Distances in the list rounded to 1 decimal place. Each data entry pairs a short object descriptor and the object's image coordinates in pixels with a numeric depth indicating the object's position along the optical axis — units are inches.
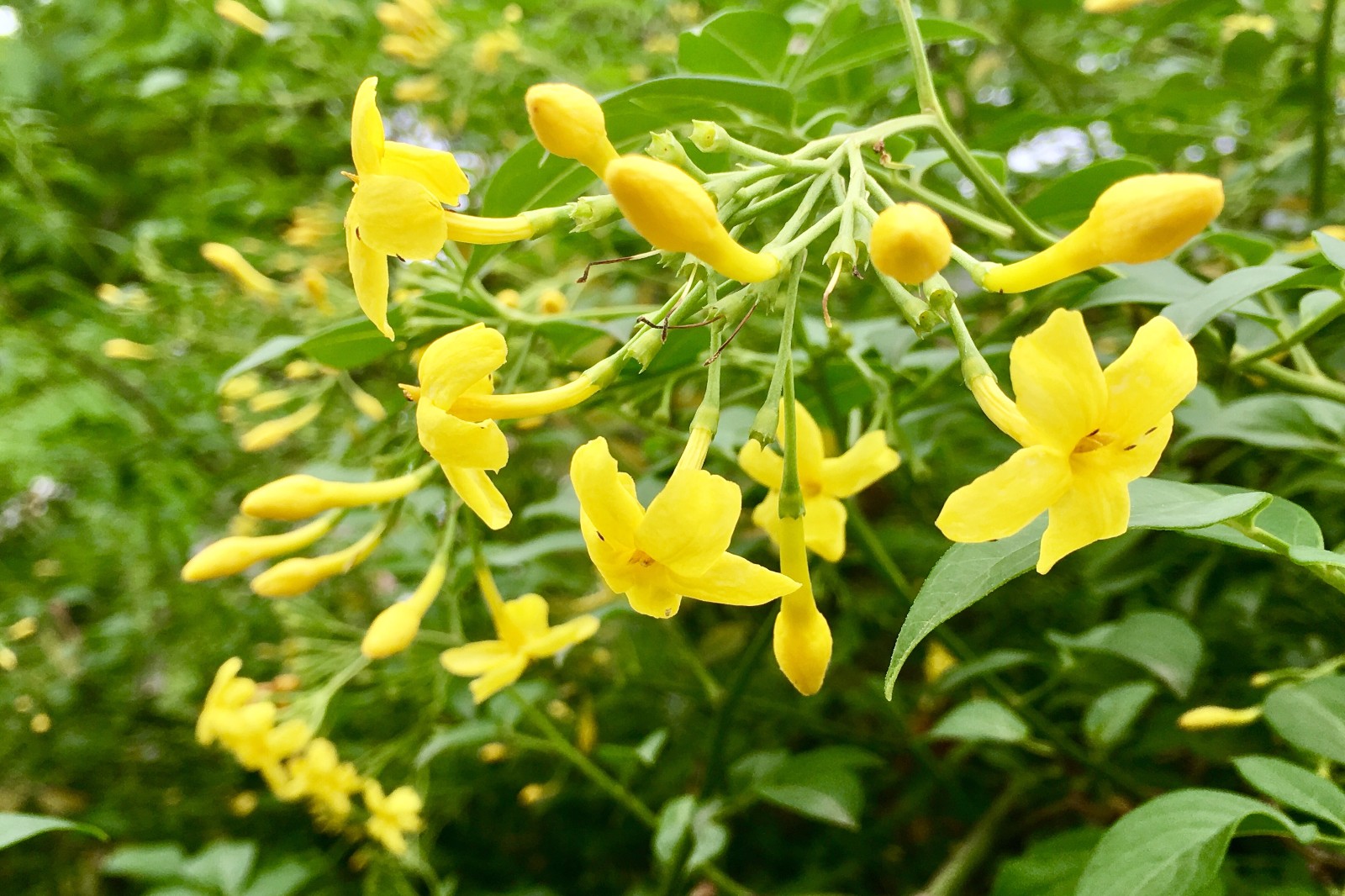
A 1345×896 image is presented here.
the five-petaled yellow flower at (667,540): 5.3
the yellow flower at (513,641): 7.4
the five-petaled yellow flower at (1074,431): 5.2
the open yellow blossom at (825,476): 6.3
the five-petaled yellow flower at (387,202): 5.5
